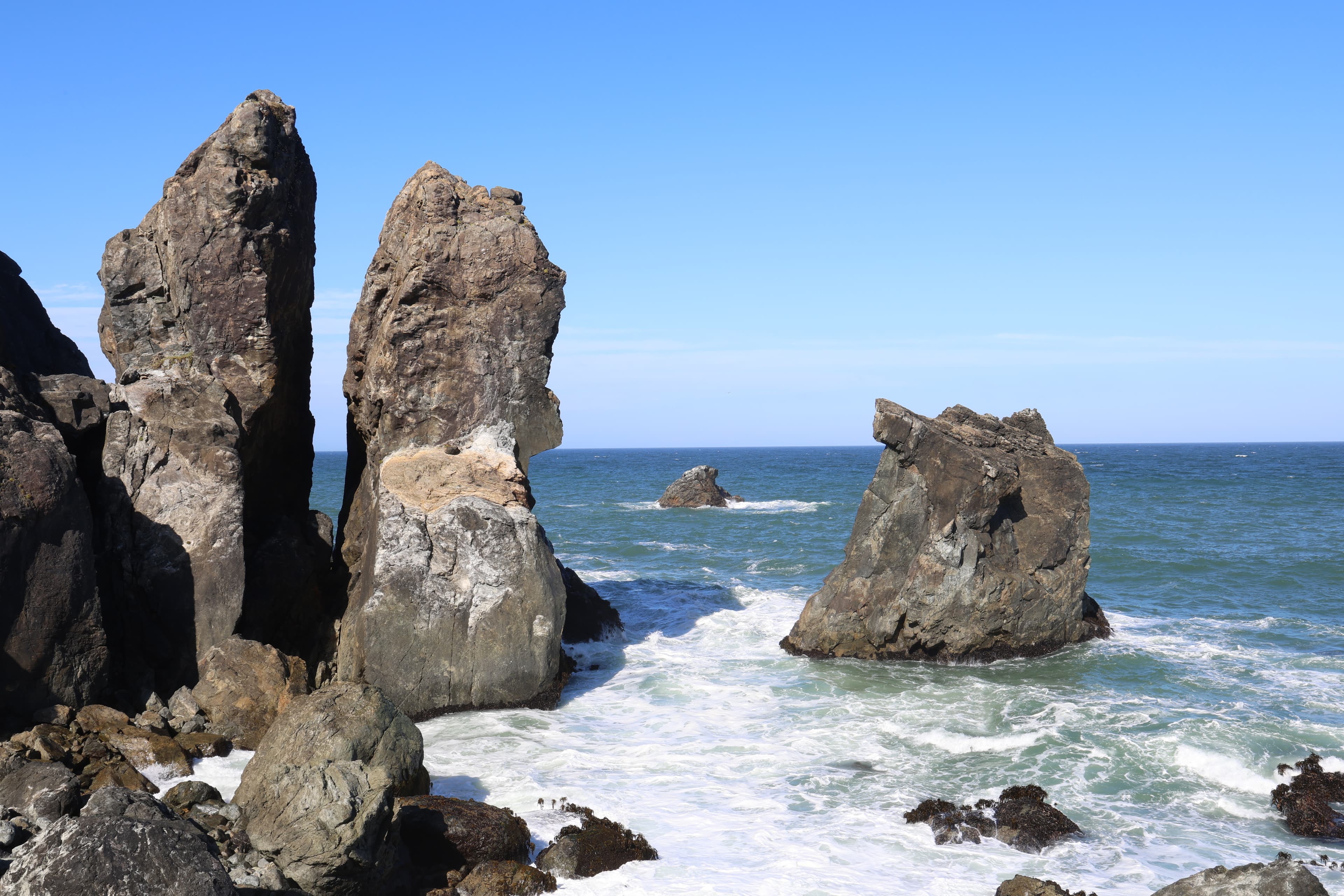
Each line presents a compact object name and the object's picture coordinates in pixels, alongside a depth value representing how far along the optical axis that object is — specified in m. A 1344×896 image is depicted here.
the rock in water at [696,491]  48.16
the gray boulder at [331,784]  8.05
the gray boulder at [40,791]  8.54
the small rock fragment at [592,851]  9.21
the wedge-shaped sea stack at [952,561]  16.83
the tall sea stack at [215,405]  13.20
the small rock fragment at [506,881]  8.69
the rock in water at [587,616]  18.47
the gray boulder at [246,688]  11.90
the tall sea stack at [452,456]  13.88
